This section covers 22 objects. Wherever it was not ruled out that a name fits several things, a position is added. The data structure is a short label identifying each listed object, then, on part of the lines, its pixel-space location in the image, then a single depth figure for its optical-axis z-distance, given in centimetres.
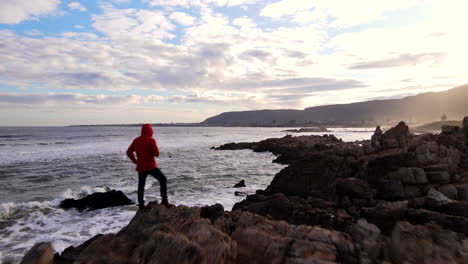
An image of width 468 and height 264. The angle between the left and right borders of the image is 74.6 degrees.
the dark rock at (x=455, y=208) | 756
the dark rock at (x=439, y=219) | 655
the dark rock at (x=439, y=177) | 1211
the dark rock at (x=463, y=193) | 1019
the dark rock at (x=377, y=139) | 2188
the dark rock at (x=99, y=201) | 1474
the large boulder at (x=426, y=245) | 584
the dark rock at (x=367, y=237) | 612
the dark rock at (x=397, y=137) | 2098
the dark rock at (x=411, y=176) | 1209
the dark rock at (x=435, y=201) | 819
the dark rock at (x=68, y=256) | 679
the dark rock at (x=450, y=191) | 1039
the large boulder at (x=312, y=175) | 1533
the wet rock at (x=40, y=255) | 516
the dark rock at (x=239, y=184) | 1927
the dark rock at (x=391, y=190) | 1195
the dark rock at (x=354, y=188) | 1162
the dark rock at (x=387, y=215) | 746
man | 755
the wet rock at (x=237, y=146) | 4900
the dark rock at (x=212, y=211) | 912
